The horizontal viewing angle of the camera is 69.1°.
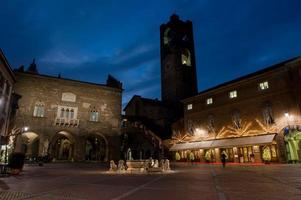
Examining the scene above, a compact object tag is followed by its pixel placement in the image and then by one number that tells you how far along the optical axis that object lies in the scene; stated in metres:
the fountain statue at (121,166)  19.07
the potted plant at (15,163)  14.63
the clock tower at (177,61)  53.56
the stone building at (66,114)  30.45
